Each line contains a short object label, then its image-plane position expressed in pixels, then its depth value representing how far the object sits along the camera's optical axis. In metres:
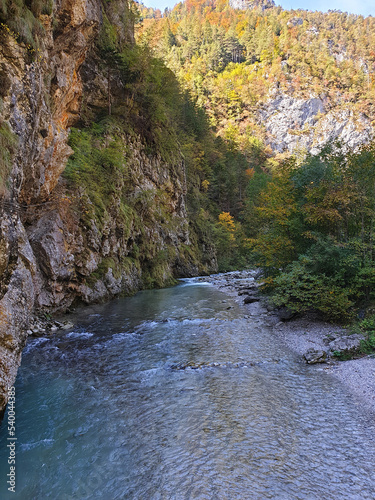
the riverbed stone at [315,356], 8.02
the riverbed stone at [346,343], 8.27
